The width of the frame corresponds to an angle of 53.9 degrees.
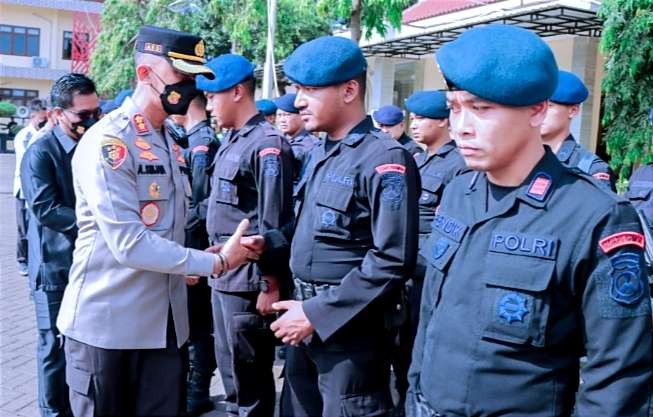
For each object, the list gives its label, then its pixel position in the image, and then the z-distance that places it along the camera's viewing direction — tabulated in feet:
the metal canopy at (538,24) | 28.71
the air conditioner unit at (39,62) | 108.84
